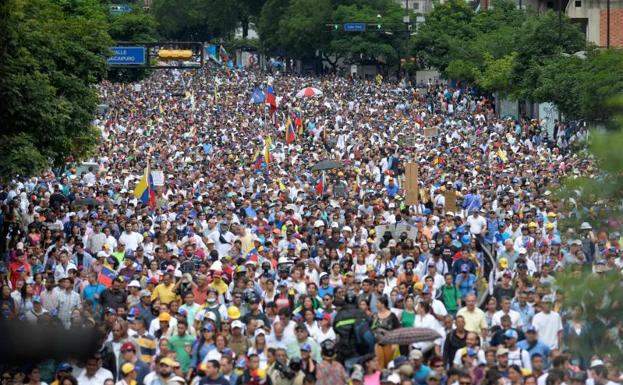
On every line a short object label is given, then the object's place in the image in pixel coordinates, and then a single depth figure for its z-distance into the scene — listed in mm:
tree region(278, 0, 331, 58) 114625
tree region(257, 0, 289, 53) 126438
